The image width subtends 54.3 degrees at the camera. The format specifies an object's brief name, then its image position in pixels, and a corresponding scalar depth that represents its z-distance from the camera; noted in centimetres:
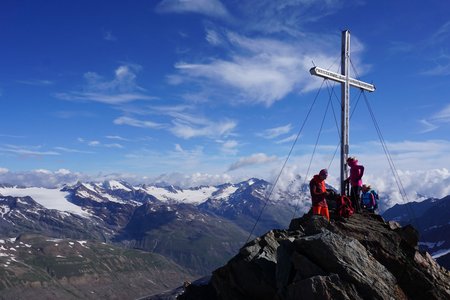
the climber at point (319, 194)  2758
